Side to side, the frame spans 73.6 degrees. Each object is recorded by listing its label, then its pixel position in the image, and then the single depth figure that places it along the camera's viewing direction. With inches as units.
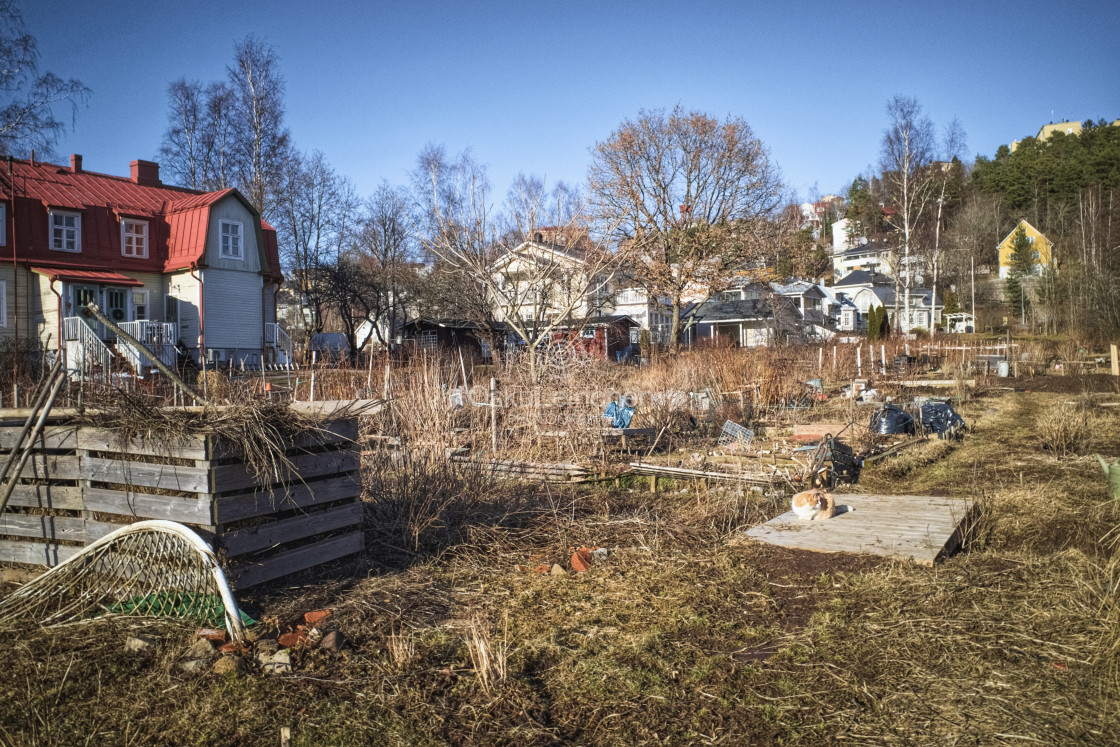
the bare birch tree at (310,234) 1278.3
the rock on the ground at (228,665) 132.0
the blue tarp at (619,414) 458.0
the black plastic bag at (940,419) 463.2
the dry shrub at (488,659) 130.5
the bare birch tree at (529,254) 490.3
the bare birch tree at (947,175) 1585.9
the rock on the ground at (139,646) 140.5
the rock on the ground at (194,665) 132.0
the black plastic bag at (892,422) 474.3
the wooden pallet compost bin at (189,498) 161.0
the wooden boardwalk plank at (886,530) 205.5
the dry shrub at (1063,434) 374.9
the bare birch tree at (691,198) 1277.1
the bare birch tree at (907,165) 1432.1
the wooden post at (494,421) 392.5
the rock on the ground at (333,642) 143.5
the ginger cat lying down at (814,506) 244.5
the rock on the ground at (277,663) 133.7
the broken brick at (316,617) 157.5
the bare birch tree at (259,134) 1146.7
